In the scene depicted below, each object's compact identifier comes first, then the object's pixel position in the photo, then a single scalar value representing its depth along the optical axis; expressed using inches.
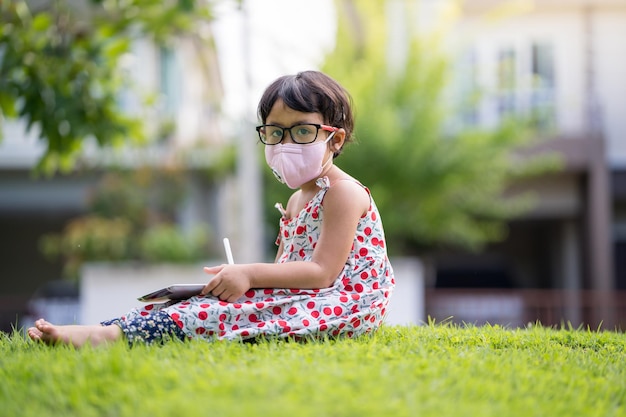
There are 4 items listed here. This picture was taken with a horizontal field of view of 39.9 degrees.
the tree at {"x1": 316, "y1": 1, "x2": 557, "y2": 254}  544.4
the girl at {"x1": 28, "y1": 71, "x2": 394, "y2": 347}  143.1
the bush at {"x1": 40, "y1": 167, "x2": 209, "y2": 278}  512.1
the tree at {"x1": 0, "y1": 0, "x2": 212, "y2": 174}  267.0
